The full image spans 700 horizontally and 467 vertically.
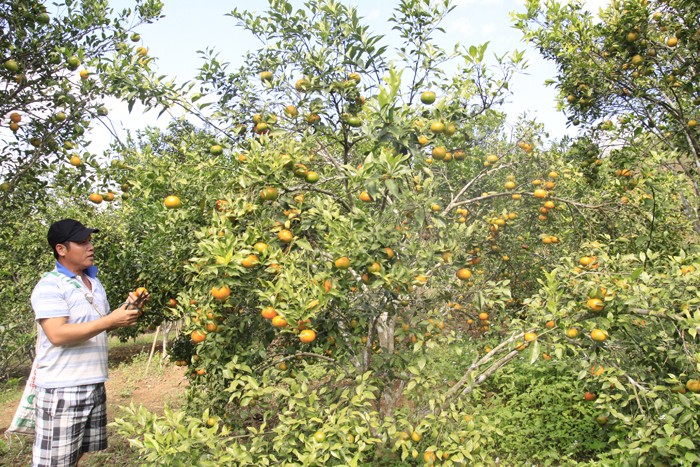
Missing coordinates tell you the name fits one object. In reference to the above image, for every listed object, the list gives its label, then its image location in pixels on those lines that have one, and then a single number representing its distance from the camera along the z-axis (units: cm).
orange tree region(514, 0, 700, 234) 374
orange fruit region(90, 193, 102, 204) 278
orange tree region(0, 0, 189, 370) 278
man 188
